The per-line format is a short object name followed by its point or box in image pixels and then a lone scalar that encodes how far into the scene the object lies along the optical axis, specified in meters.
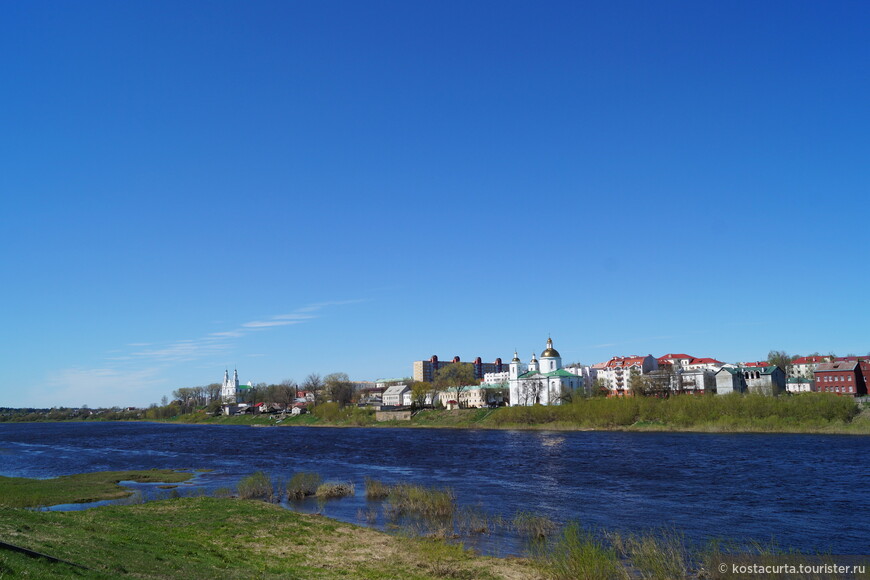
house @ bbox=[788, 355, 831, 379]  180.62
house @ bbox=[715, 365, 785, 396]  138.50
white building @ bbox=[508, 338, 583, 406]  156.88
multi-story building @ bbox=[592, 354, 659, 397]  170.75
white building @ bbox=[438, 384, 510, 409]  174.12
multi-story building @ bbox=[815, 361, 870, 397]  128.75
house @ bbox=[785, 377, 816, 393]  147.57
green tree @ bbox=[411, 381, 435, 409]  171.24
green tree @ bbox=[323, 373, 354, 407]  189.12
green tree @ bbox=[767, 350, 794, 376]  188.50
